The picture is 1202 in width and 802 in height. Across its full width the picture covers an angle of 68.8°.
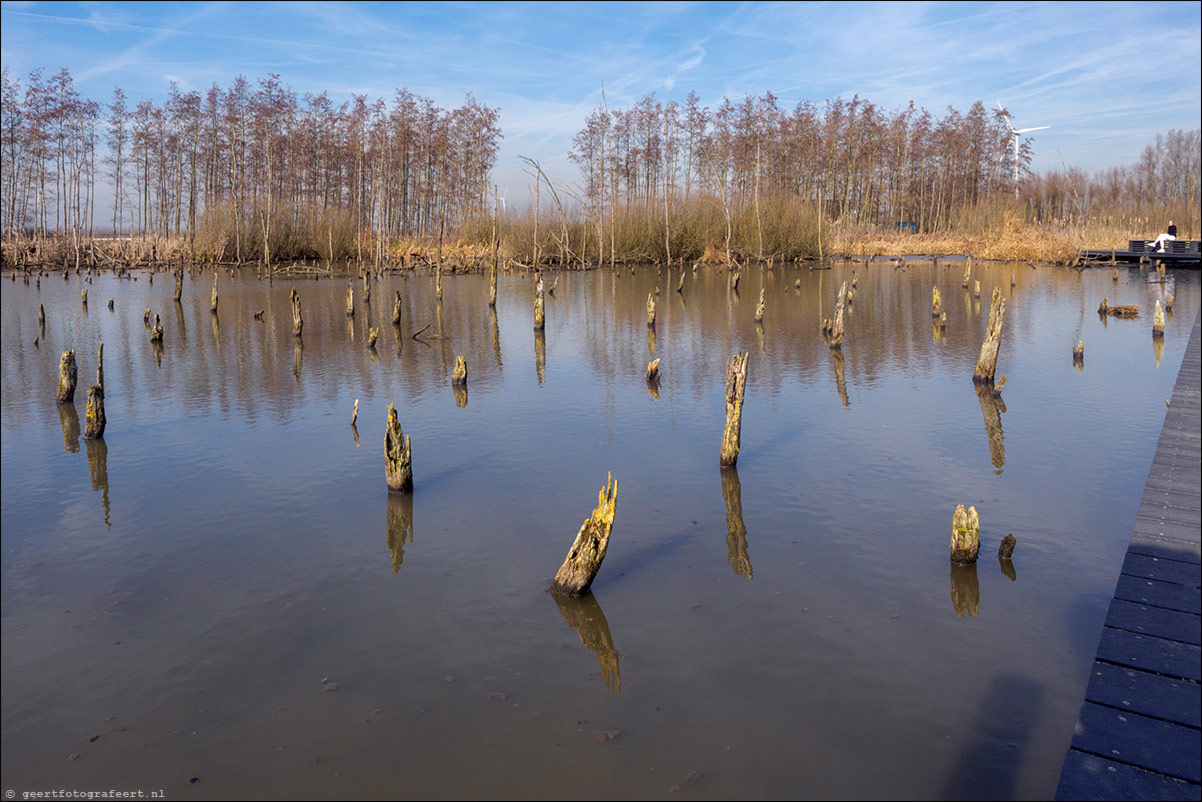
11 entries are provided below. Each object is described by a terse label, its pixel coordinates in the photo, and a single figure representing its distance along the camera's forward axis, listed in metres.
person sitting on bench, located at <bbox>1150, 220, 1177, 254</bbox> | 31.20
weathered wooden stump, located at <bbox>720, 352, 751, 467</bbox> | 7.19
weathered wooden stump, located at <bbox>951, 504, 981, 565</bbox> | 5.15
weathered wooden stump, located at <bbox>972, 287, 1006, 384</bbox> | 10.67
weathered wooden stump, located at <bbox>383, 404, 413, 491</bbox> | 6.59
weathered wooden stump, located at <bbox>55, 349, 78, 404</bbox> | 9.52
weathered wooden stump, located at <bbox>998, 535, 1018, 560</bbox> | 5.34
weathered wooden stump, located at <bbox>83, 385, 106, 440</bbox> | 8.17
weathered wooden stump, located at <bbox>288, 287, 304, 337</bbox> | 14.95
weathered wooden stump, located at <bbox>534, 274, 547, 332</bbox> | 15.78
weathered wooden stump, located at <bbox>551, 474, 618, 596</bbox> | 4.75
